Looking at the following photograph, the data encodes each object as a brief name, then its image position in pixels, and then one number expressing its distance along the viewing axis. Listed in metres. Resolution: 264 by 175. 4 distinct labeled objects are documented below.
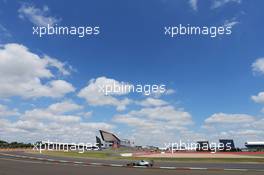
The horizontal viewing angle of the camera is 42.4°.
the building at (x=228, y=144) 139.62
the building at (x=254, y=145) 172.77
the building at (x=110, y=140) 164.88
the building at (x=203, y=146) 131.75
